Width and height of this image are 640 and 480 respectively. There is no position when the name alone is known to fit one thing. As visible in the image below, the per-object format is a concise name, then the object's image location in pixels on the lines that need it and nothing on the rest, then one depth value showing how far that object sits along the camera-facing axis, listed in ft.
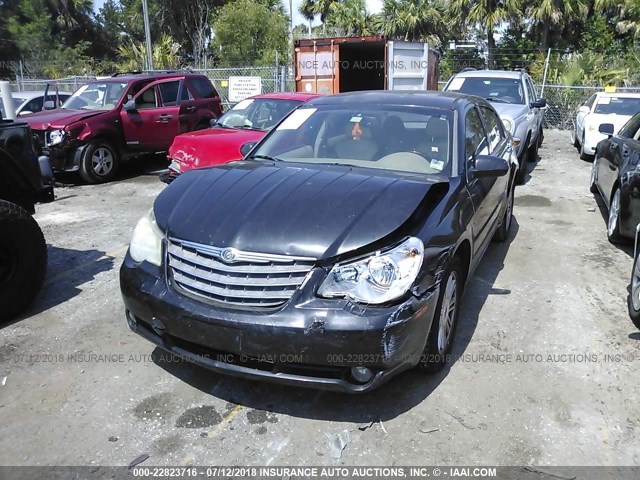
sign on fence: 54.19
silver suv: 29.47
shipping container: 45.19
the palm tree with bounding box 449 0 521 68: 79.91
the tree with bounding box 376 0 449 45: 94.79
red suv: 29.32
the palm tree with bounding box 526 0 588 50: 80.79
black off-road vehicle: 13.02
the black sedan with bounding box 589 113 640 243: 17.57
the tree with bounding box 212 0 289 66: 111.14
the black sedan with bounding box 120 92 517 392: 8.84
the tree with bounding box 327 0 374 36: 103.76
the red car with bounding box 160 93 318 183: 23.47
